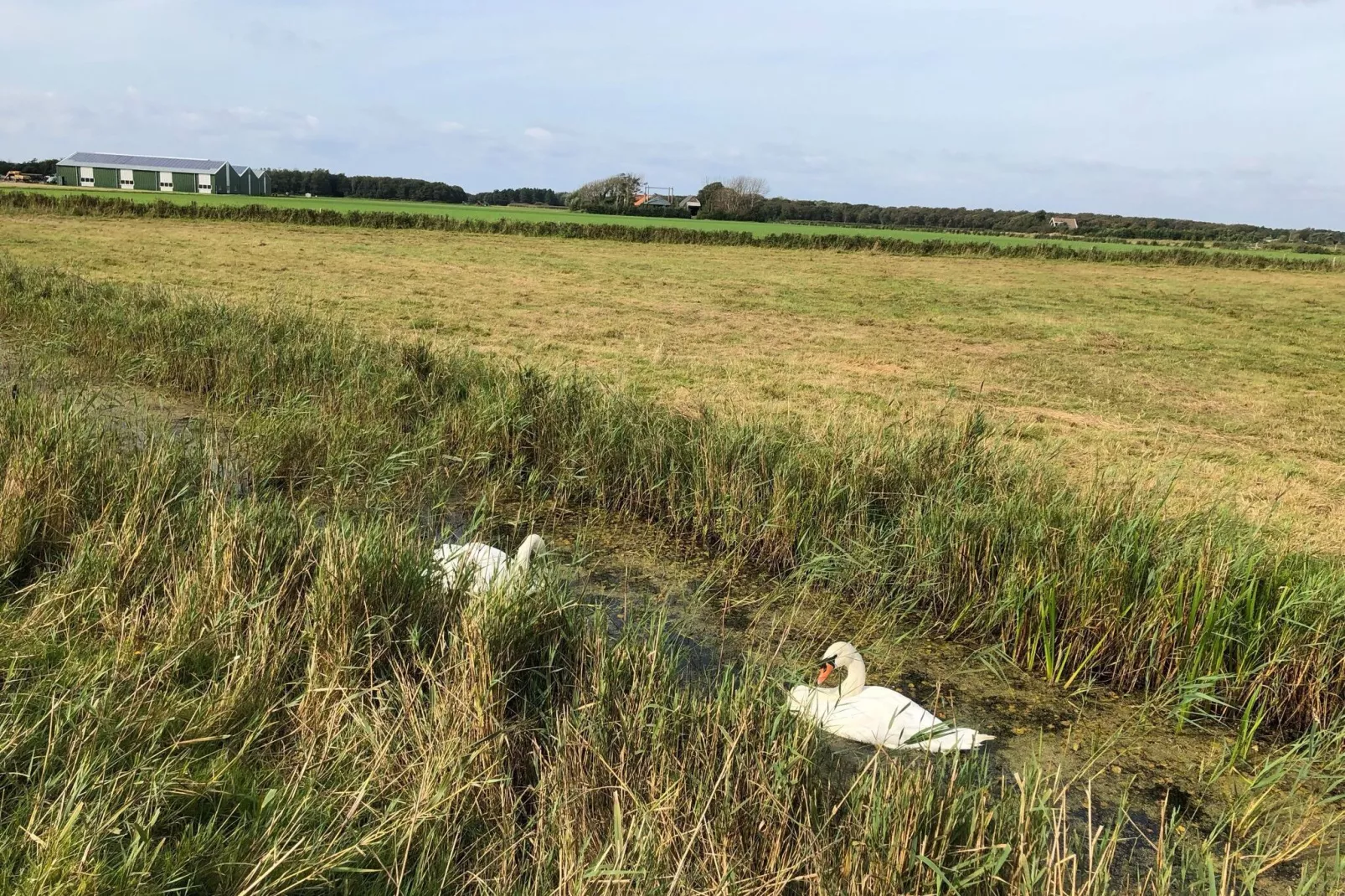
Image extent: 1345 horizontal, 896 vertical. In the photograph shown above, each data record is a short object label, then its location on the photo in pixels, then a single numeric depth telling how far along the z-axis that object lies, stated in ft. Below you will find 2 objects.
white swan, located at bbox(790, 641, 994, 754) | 11.62
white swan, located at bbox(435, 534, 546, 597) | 13.03
